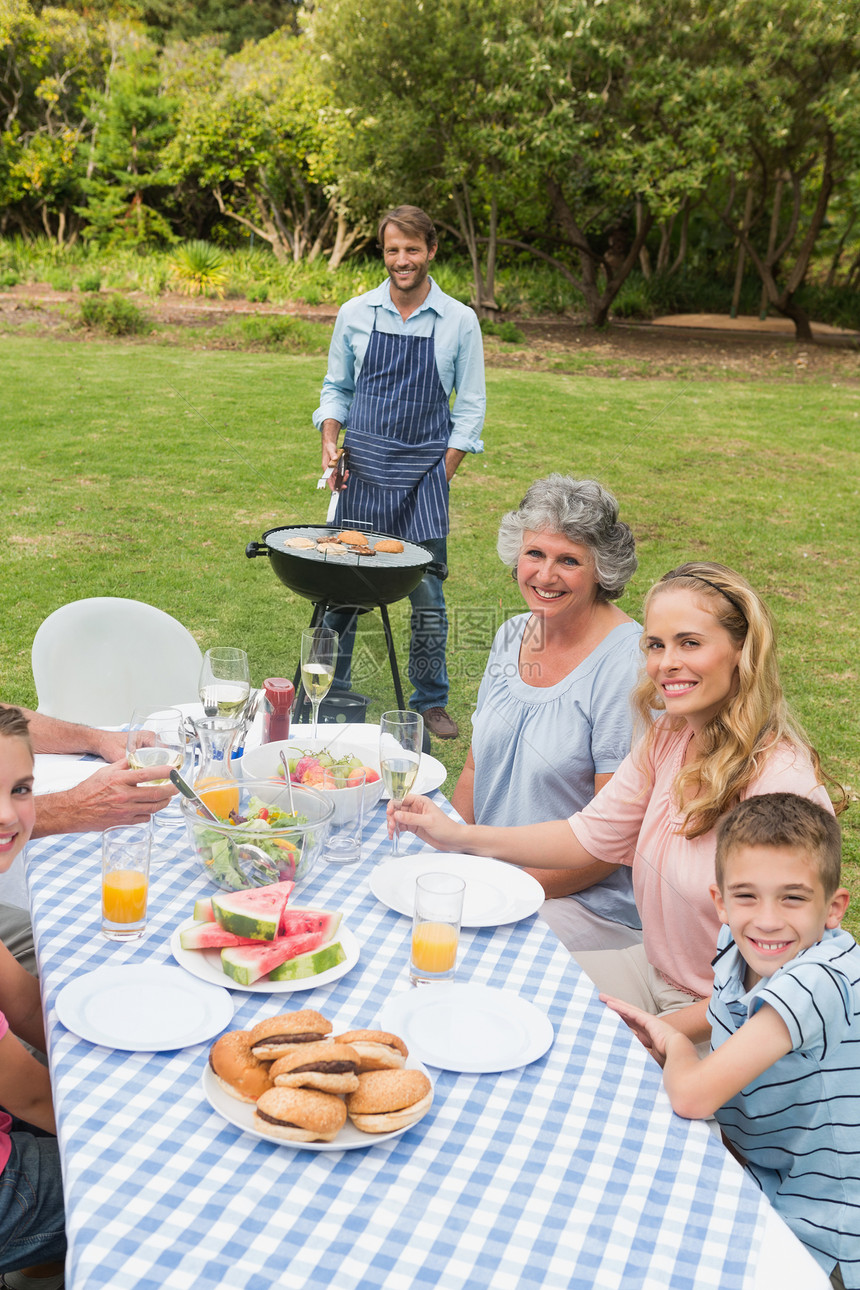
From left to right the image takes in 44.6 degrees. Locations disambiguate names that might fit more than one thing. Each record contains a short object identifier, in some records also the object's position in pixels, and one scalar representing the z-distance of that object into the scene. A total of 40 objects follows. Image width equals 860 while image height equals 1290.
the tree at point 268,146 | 16.61
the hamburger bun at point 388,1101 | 1.33
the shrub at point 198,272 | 15.02
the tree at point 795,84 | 12.68
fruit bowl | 2.11
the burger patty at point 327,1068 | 1.33
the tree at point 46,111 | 17.27
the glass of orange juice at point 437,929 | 1.69
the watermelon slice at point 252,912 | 1.70
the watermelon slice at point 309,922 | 1.75
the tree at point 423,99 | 12.98
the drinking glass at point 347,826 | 2.10
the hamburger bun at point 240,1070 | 1.36
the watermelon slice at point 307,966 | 1.66
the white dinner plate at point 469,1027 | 1.52
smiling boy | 1.56
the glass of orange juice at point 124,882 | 1.75
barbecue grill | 3.66
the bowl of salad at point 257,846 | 1.86
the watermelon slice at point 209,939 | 1.70
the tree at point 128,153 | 17.36
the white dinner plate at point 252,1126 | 1.30
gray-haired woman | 2.72
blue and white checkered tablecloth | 1.18
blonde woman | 2.14
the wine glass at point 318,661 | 2.56
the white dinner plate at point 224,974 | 1.63
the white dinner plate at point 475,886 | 1.93
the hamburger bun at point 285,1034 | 1.37
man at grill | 5.03
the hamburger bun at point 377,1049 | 1.40
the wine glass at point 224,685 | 2.42
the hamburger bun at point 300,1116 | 1.29
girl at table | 1.66
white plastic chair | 3.41
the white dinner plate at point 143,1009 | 1.50
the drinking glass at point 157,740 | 2.13
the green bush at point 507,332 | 14.20
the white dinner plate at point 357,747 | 2.31
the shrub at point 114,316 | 12.22
